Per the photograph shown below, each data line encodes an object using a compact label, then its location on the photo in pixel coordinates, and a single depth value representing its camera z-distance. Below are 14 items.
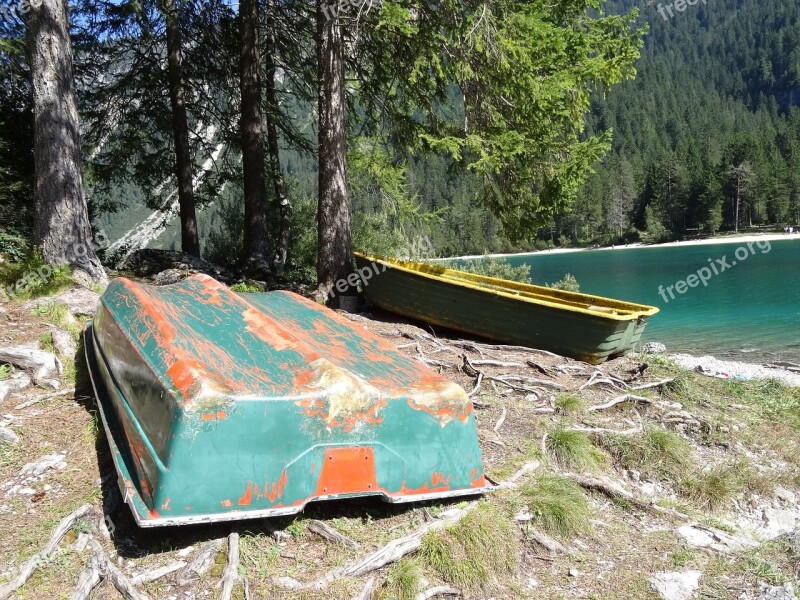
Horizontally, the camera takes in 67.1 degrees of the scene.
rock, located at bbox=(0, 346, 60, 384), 5.16
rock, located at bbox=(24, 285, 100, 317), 6.66
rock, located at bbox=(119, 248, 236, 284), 10.89
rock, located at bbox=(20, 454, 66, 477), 3.85
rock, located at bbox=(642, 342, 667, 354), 13.66
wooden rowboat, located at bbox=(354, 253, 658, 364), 7.89
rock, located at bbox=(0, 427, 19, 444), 4.16
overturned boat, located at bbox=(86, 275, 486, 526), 3.05
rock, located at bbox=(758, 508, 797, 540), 4.57
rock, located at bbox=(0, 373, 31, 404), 4.79
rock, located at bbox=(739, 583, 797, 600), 3.41
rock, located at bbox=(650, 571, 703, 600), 3.45
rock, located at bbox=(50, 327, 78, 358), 5.67
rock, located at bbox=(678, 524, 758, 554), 3.98
